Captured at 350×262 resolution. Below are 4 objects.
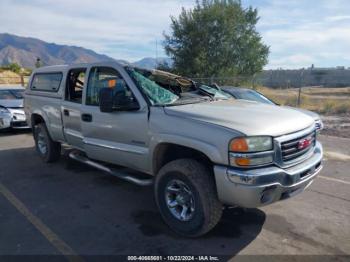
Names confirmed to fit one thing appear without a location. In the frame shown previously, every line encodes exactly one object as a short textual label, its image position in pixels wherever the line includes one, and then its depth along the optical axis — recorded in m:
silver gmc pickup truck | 3.28
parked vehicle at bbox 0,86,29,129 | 9.75
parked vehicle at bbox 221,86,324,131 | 8.20
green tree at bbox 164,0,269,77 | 24.14
